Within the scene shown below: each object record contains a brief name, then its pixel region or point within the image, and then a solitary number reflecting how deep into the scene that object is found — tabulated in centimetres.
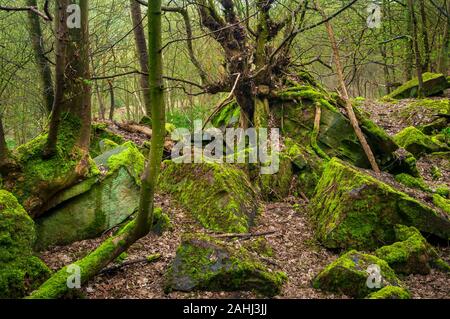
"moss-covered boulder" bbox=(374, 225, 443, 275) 511
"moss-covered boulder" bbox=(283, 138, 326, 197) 767
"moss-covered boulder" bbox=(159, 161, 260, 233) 597
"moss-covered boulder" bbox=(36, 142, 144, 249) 529
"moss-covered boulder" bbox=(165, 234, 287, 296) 439
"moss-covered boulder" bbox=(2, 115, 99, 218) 507
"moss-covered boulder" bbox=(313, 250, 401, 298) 438
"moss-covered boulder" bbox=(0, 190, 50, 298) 400
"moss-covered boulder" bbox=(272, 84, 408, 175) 880
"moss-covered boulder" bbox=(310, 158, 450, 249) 570
